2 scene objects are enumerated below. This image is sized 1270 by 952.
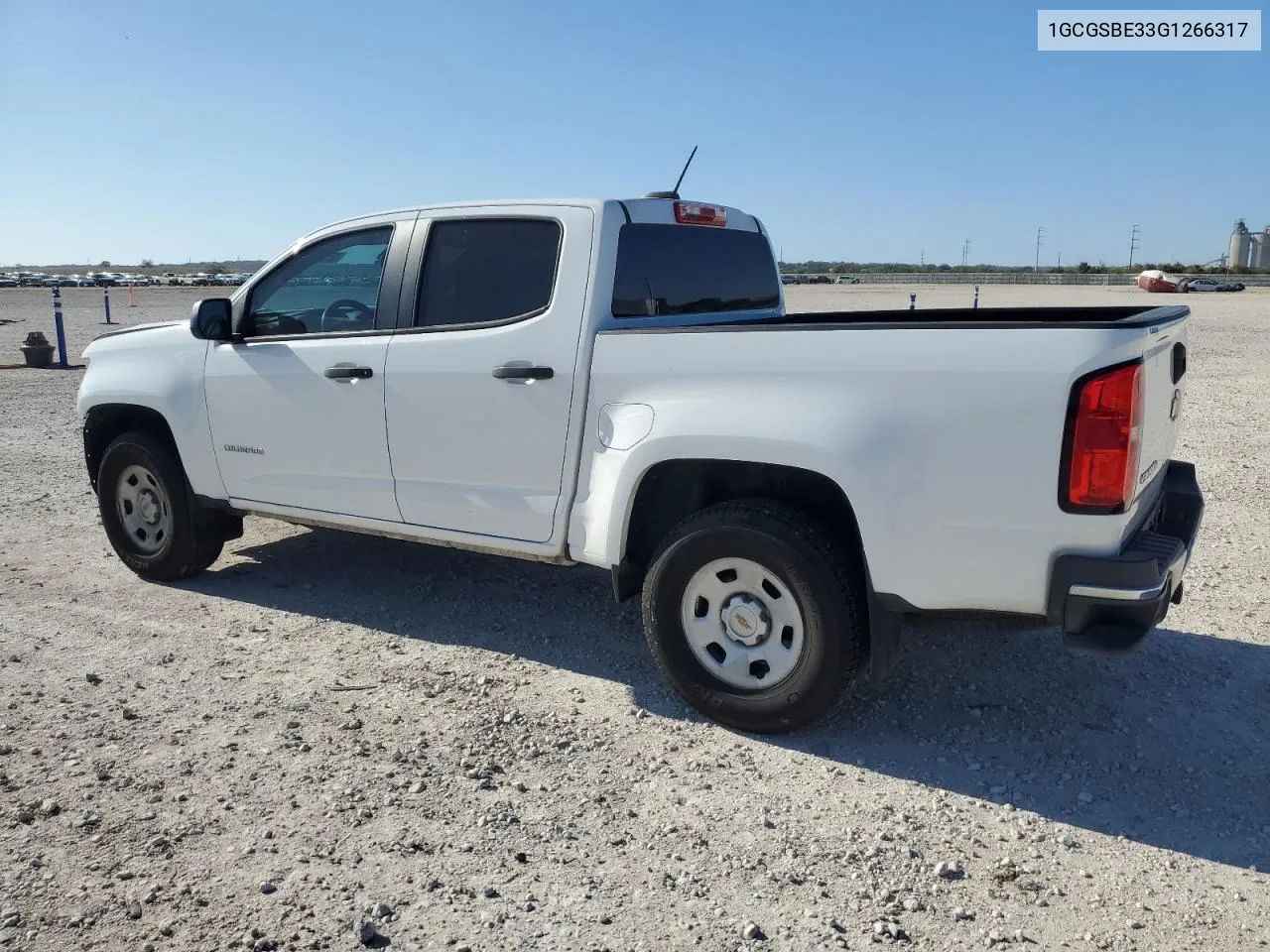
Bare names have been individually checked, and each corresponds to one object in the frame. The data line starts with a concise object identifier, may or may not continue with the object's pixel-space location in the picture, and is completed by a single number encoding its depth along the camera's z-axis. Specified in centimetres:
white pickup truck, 309
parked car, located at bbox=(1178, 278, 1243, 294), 5931
